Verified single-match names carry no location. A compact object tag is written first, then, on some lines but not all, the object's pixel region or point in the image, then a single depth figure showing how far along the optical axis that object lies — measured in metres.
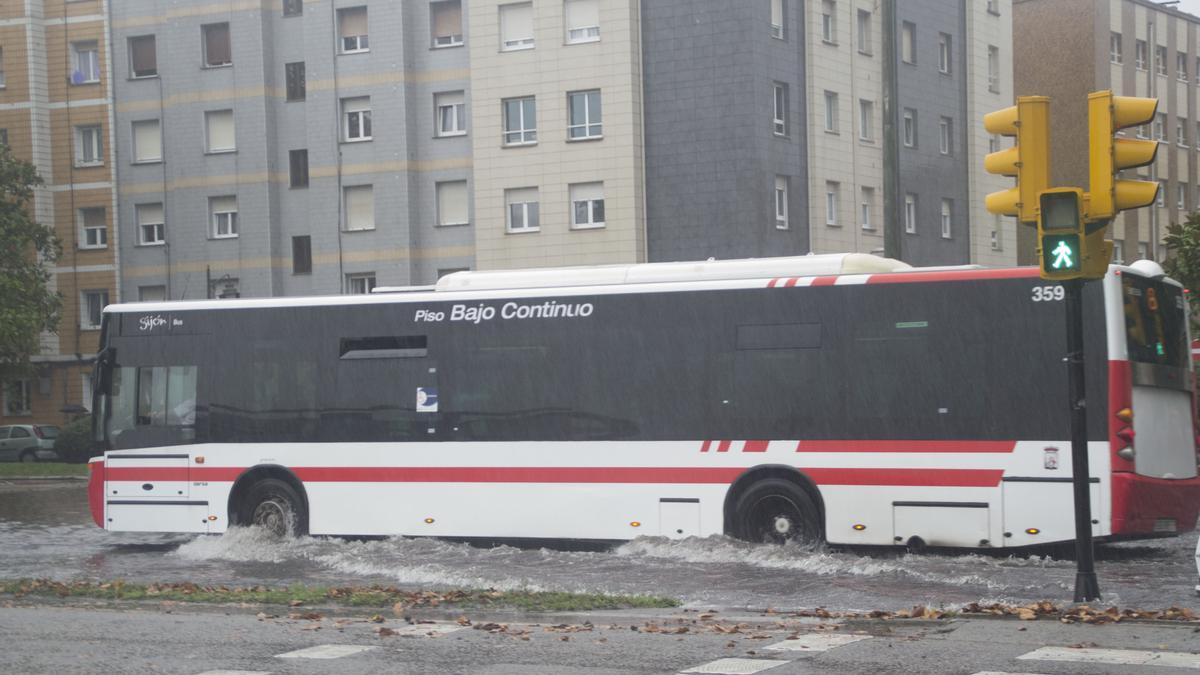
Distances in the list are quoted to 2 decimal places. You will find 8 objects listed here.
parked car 56.06
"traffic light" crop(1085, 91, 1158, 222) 11.14
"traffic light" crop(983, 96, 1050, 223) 11.62
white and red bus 15.79
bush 53.41
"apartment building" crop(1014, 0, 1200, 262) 66.62
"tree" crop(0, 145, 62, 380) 48.19
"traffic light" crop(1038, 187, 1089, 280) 11.51
